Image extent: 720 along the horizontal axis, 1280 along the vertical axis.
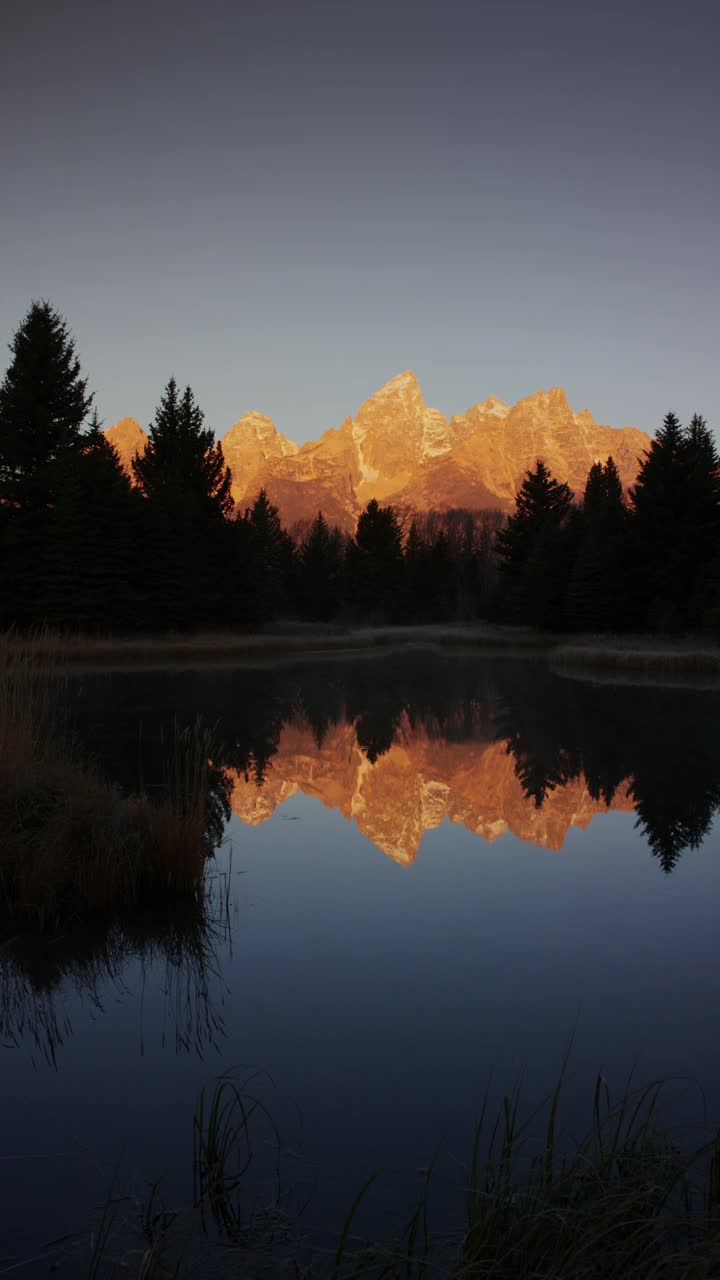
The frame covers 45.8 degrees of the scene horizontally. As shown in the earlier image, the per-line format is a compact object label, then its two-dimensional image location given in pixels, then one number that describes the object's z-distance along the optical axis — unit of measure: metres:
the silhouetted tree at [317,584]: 78.75
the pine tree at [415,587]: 99.88
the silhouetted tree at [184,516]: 40.72
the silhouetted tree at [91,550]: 35.62
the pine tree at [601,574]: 50.88
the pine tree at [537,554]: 59.88
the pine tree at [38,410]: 38.12
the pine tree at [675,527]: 46.88
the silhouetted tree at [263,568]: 50.00
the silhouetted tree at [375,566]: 97.12
